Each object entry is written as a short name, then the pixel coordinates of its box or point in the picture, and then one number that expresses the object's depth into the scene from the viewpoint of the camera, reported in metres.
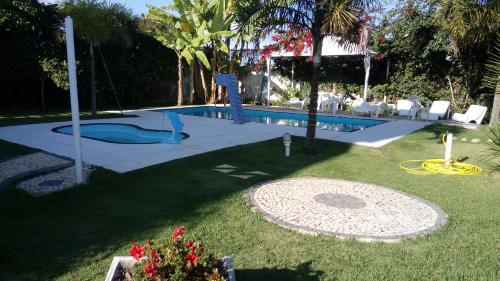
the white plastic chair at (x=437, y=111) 15.12
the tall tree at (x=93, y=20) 12.05
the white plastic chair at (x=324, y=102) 18.16
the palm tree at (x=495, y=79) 3.15
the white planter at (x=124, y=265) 2.53
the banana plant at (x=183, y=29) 16.86
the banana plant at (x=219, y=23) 16.52
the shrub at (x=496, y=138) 3.70
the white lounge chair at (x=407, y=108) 15.25
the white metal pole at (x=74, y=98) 5.22
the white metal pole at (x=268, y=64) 19.50
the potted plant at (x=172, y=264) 2.27
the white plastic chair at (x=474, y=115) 14.02
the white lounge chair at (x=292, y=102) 18.98
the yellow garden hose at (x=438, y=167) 7.17
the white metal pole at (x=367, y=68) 16.23
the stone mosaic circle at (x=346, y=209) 4.32
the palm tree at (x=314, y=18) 6.97
